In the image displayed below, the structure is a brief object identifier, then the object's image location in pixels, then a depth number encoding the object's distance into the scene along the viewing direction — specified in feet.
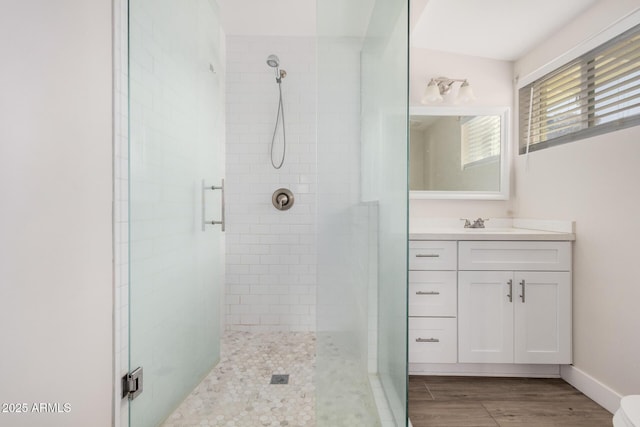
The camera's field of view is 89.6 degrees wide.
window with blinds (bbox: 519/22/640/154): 5.23
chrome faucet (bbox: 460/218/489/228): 7.74
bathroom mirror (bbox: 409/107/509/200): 7.98
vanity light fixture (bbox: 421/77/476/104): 7.80
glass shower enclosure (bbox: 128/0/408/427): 3.92
